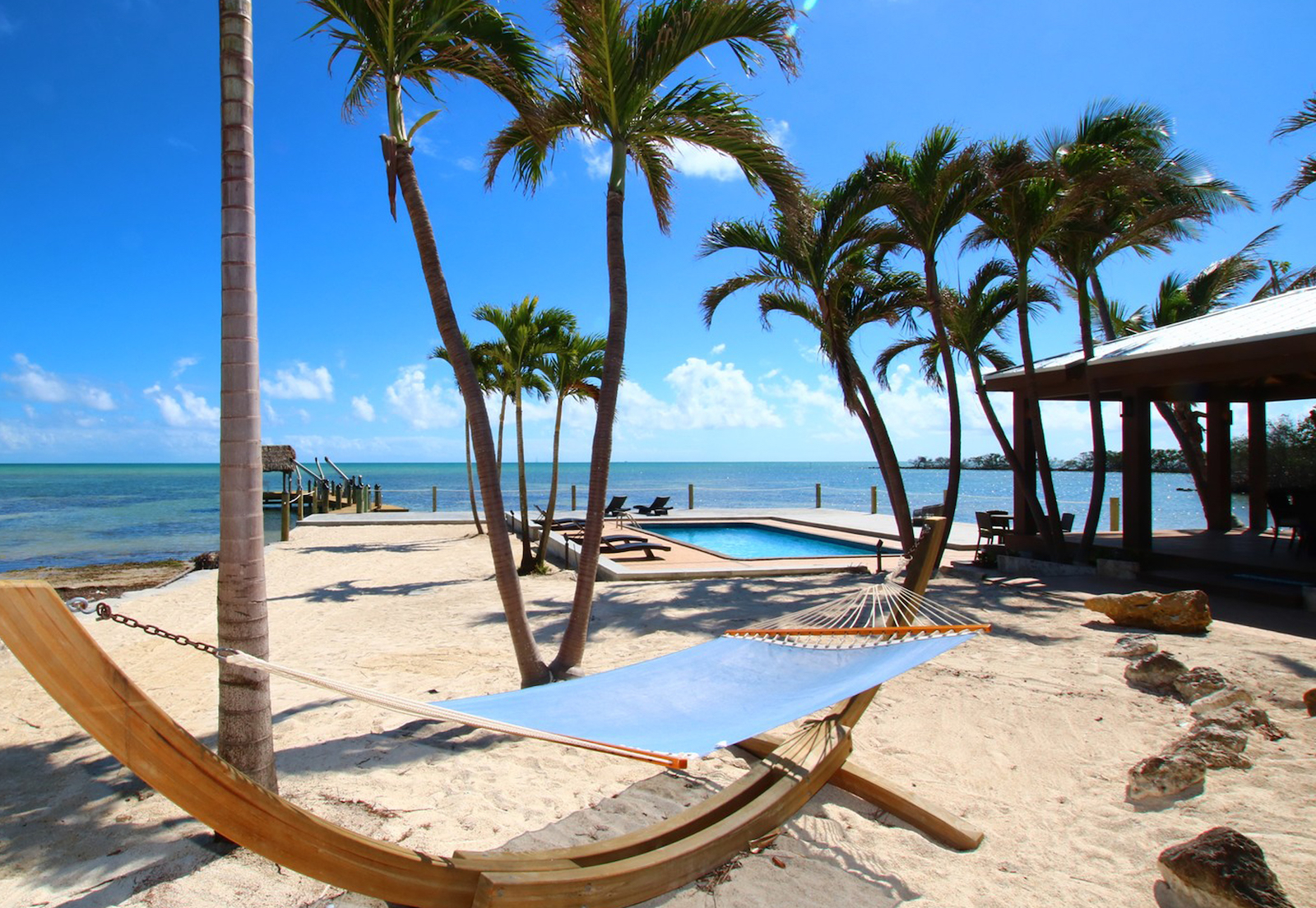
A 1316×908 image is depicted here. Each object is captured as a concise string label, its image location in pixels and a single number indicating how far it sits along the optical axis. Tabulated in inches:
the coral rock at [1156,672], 183.8
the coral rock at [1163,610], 242.4
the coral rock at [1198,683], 175.6
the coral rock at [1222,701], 164.4
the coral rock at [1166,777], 128.8
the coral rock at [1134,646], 207.5
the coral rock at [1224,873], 93.2
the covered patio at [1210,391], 302.2
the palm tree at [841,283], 362.0
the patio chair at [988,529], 420.2
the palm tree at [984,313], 442.3
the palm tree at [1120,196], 336.8
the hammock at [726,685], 85.4
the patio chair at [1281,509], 379.6
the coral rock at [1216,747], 139.0
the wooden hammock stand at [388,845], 56.4
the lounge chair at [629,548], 455.6
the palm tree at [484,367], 603.8
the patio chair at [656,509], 768.3
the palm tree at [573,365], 477.4
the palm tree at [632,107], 167.3
